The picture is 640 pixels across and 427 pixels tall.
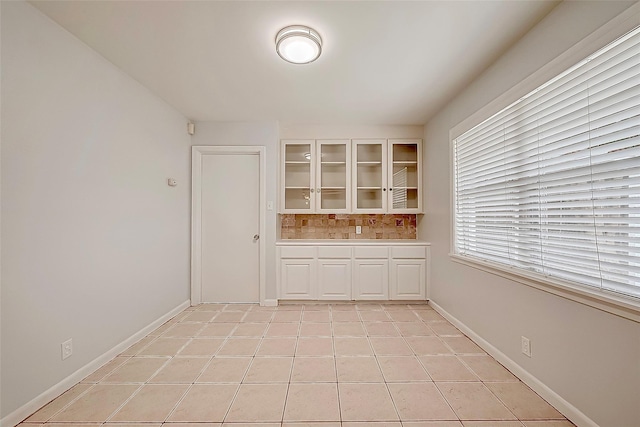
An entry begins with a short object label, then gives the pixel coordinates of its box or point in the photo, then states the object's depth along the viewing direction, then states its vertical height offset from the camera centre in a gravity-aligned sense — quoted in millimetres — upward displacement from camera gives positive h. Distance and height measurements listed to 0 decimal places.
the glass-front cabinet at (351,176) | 3865 +603
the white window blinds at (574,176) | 1282 +254
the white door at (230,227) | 3672 -120
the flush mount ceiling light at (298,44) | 1842 +1217
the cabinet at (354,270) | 3639 -687
